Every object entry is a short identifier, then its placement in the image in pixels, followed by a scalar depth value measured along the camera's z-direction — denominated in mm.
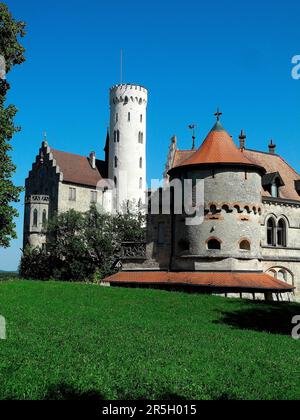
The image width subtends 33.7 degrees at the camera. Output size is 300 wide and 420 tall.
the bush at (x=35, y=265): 47666
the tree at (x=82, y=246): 44500
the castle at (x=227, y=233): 29016
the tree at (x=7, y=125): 25156
